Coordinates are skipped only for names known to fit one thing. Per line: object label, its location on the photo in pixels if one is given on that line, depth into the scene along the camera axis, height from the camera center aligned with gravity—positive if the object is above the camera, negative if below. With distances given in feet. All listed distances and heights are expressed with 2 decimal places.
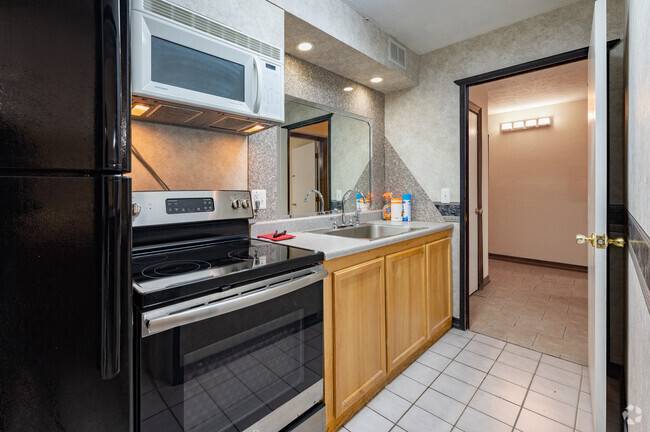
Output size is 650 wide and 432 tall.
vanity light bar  15.39 +4.53
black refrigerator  1.77 +0.00
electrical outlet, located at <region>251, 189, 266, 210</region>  6.25 +0.34
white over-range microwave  3.76 +1.95
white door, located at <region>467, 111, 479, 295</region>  11.05 +0.47
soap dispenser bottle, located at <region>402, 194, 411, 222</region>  9.14 +0.16
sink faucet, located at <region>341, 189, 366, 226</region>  8.20 +0.23
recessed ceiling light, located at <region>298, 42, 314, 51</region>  6.66 +3.60
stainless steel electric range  2.99 -1.21
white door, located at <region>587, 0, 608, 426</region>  4.40 +0.09
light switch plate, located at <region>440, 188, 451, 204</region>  8.73 +0.51
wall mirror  7.22 +1.48
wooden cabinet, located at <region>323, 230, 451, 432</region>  4.91 -1.93
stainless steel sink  7.72 -0.43
